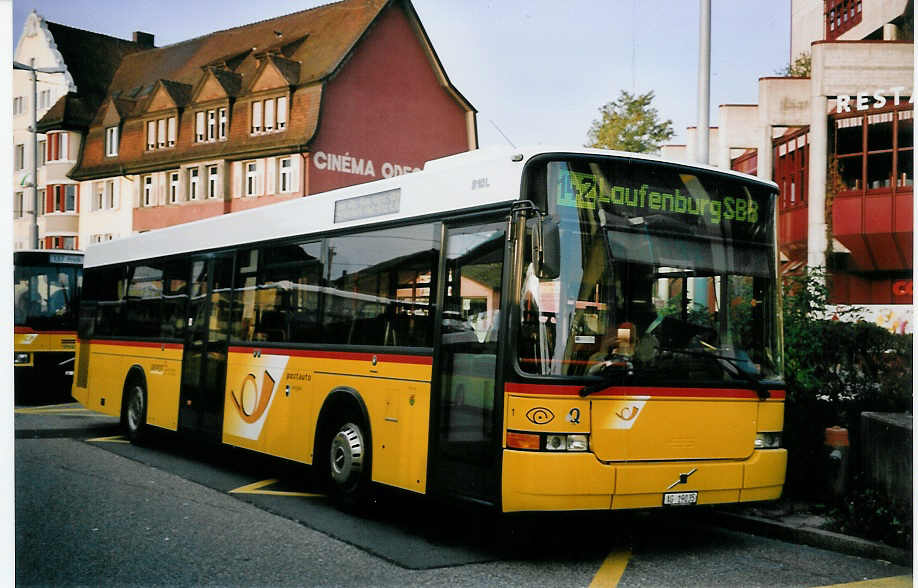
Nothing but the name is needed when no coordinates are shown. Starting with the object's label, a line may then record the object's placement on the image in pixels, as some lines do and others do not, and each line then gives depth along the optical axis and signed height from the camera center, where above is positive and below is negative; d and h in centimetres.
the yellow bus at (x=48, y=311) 1798 -1
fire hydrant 901 -104
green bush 968 -41
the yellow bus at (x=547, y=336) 727 -9
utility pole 1129 +253
